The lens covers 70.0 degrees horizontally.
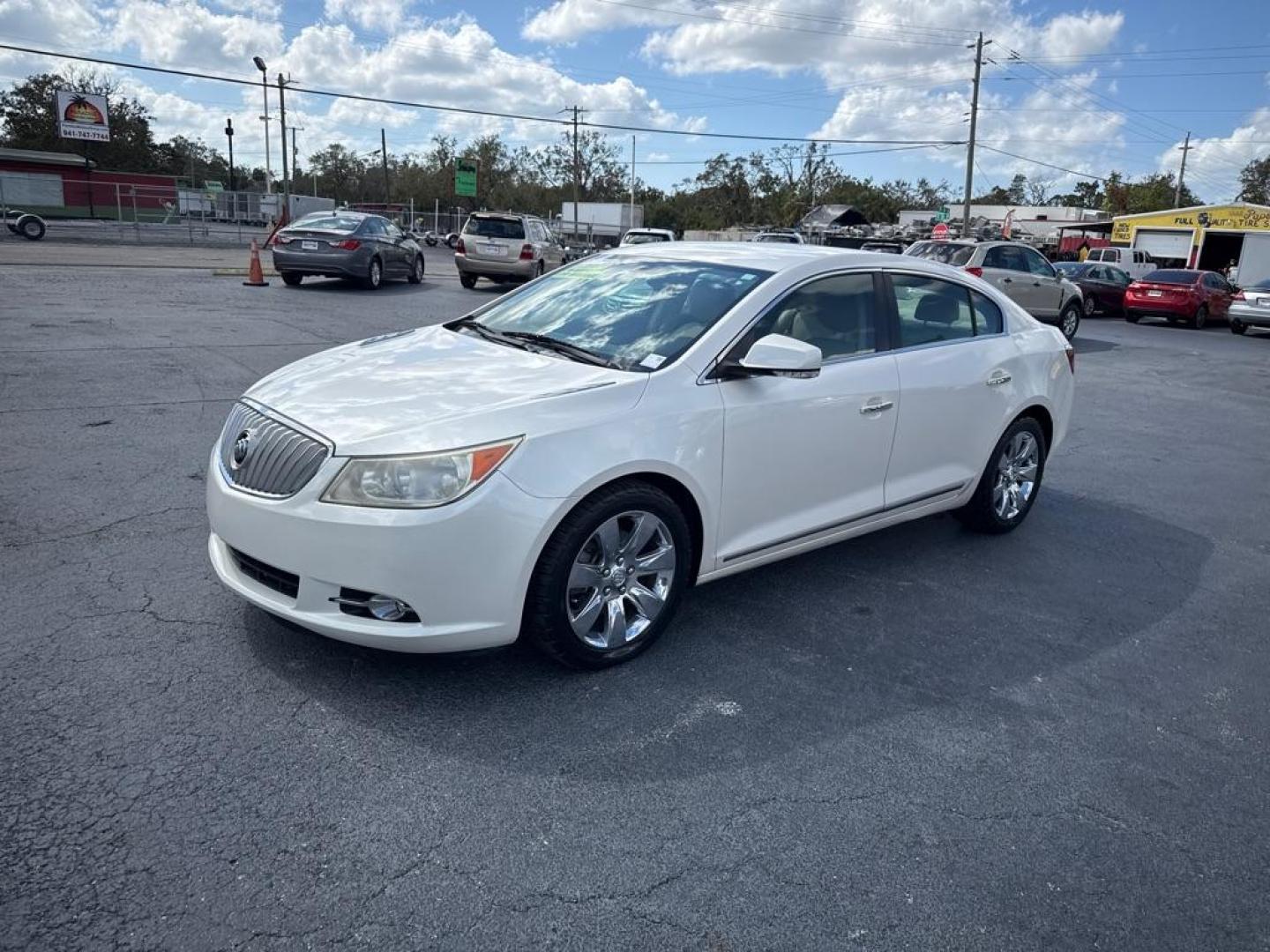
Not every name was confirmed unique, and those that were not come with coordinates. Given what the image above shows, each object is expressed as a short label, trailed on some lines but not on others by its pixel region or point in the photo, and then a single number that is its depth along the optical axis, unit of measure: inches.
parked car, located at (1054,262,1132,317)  958.4
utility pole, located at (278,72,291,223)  1584.6
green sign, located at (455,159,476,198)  2288.4
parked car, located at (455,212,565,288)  790.5
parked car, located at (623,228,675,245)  1192.9
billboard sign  1814.7
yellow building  1669.5
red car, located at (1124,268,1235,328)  908.0
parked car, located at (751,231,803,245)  1258.6
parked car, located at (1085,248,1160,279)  1641.2
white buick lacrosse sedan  121.4
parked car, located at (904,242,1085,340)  669.3
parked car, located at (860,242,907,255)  1002.3
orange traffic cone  665.2
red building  1862.7
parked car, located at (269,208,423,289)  664.4
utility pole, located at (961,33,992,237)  1615.4
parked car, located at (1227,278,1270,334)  856.3
